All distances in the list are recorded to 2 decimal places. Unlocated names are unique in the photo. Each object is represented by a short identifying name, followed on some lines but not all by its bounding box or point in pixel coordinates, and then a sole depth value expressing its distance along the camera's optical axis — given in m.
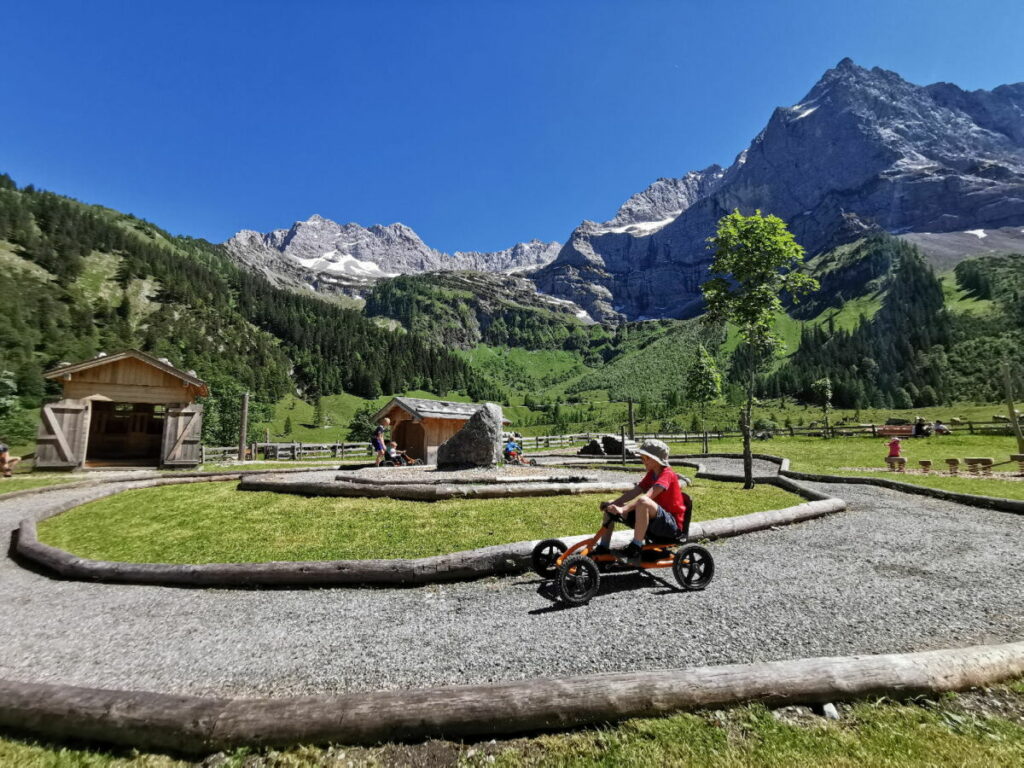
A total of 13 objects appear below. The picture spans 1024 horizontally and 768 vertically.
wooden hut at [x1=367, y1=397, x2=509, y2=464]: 27.41
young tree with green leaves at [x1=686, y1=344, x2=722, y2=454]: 53.81
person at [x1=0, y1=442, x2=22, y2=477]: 21.48
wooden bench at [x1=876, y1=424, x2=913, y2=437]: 41.94
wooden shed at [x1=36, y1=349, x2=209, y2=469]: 23.56
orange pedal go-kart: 6.14
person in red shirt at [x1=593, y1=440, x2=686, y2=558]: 6.53
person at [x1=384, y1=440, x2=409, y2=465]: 25.88
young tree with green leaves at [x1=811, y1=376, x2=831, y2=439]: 76.14
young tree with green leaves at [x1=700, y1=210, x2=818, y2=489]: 17.00
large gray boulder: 19.30
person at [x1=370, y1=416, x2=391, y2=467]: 24.92
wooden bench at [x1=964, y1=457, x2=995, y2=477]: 19.38
